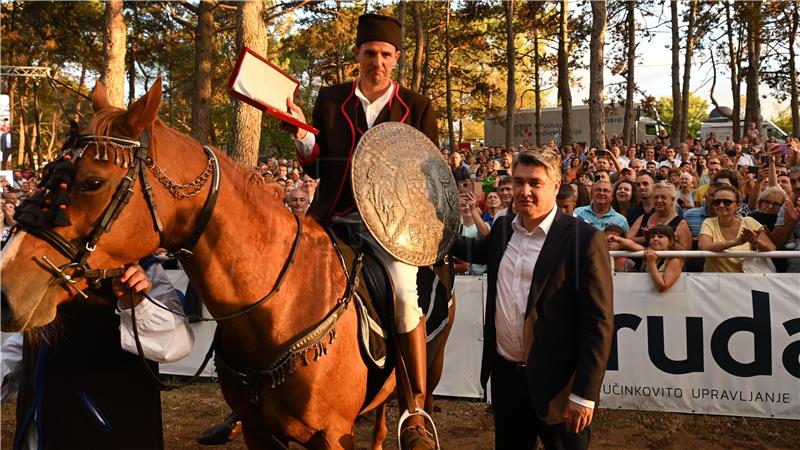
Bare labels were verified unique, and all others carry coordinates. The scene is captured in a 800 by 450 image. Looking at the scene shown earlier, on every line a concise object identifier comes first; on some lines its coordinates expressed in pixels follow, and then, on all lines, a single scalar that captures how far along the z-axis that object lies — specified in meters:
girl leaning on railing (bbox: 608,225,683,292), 6.73
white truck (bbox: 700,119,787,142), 36.87
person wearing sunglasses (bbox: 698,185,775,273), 6.75
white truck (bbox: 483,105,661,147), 35.31
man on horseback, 3.99
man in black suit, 3.39
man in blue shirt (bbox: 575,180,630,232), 7.86
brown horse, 2.59
